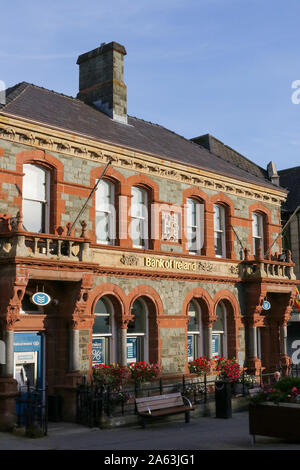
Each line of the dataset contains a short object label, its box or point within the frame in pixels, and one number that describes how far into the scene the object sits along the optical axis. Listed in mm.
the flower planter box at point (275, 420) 11961
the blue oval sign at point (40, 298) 15438
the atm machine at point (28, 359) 16250
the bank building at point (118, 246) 16188
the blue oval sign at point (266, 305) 23062
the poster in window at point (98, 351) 18000
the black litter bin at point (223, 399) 17297
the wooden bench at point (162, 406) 15484
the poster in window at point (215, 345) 22258
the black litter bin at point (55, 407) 16219
